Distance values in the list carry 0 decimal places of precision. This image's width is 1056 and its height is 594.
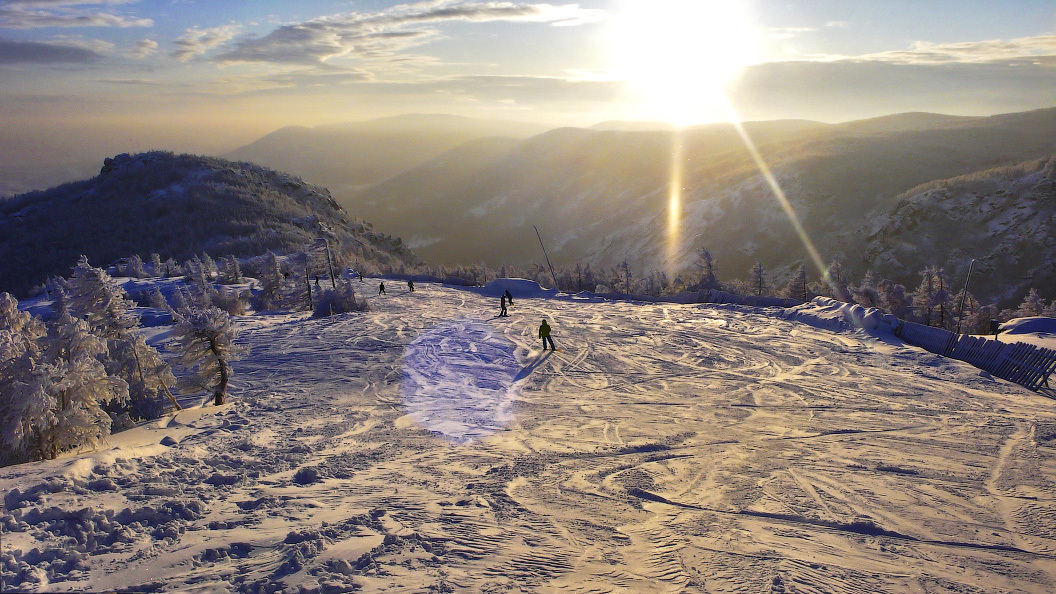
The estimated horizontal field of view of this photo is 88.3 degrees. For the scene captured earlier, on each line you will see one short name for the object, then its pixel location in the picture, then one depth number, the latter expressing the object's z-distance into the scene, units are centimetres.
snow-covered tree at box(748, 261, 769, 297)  5902
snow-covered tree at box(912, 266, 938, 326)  4741
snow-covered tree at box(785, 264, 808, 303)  5603
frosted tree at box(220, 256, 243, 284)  4922
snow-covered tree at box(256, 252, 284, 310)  4100
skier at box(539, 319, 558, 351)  2138
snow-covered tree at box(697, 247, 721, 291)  6113
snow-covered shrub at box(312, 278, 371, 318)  3159
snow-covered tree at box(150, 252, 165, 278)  5775
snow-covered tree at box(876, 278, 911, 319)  5206
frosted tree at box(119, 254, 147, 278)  5485
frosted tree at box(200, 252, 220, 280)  5119
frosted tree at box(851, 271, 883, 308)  5056
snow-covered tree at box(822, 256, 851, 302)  5746
